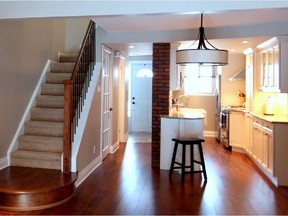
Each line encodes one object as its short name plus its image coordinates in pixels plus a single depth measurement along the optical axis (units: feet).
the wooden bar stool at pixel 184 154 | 16.23
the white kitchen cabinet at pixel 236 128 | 23.09
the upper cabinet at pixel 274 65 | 16.61
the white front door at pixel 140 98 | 32.96
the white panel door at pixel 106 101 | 19.93
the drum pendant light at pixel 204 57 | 11.92
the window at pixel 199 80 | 30.32
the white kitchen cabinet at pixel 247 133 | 21.27
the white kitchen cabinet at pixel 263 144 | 16.04
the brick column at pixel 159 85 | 18.54
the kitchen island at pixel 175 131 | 17.81
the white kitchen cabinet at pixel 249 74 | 21.35
